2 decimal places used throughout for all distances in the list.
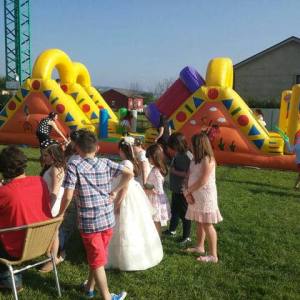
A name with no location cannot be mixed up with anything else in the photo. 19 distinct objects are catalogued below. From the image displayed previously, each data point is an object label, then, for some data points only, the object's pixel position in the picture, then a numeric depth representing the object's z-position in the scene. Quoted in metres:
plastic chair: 3.07
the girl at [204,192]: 4.30
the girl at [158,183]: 4.84
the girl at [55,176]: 3.96
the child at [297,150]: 8.31
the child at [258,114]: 14.11
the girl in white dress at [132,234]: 4.01
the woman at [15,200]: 3.16
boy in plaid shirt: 3.27
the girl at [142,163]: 4.60
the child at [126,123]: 13.00
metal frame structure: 32.91
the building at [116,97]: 49.53
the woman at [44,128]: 9.11
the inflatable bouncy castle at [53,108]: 12.62
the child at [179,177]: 4.98
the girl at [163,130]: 10.56
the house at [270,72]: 28.67
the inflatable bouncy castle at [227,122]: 10.70
